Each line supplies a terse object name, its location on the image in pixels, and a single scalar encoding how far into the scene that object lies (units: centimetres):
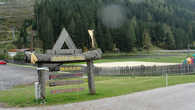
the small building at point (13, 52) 8355
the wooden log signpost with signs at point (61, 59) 1173
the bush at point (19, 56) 7476
